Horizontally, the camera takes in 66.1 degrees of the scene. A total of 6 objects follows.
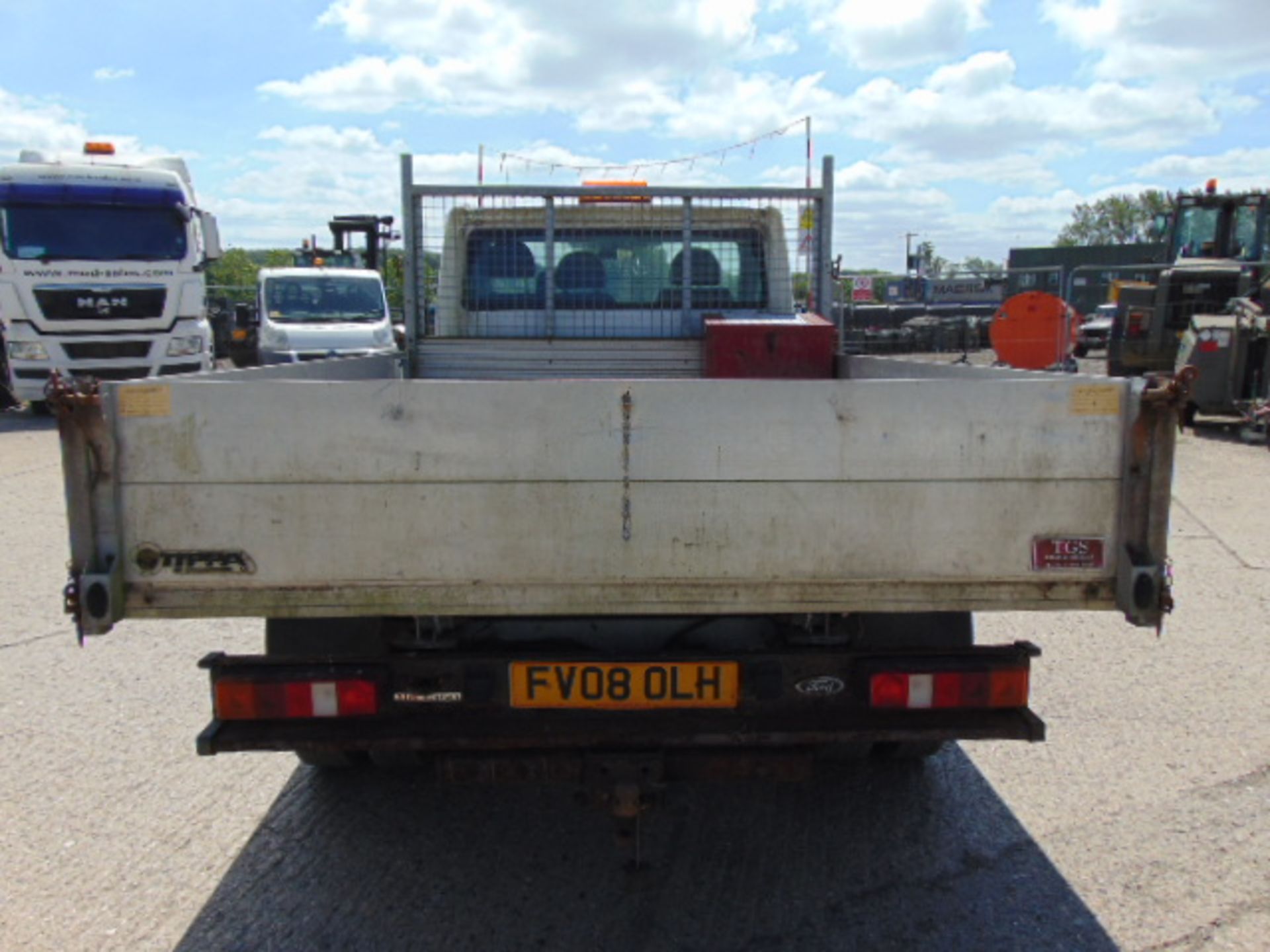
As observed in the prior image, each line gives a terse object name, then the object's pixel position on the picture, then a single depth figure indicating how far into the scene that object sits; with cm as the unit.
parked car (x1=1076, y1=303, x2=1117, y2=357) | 2786
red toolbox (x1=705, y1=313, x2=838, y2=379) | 520
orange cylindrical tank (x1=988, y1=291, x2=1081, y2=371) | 1238
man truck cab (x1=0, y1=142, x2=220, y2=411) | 1316
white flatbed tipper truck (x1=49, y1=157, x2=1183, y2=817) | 249
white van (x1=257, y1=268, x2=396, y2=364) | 1507
